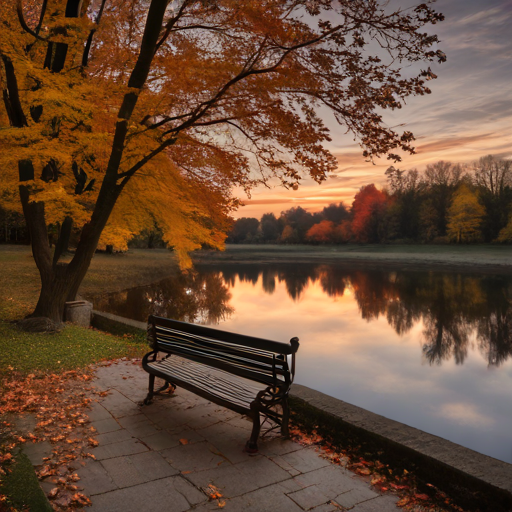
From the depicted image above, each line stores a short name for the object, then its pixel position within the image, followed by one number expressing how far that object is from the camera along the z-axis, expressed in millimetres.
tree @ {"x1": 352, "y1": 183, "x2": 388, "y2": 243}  71812
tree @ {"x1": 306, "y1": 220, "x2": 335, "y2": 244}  87994
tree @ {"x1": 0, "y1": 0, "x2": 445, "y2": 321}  7668
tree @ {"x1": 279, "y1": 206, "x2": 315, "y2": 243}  95688
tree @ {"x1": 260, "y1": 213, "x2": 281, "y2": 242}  104375
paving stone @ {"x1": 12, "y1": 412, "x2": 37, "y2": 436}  4486
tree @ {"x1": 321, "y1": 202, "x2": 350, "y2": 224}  92225
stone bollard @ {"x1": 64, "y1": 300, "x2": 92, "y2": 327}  10445
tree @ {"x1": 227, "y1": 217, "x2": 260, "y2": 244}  103562
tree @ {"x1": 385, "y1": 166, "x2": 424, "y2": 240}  67081
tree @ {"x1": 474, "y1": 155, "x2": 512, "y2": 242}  58031
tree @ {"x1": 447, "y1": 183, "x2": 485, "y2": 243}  58250
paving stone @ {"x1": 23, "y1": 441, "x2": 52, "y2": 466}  3853
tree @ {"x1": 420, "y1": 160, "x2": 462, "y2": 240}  64312
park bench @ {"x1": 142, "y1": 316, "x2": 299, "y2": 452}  4273
